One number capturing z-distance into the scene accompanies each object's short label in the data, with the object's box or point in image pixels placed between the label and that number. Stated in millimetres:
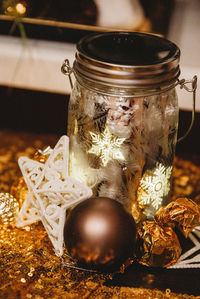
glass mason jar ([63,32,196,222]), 579
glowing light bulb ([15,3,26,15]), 884
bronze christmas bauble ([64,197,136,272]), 546
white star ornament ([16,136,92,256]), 594
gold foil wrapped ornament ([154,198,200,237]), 601
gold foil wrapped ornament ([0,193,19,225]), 668
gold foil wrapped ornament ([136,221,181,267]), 596
